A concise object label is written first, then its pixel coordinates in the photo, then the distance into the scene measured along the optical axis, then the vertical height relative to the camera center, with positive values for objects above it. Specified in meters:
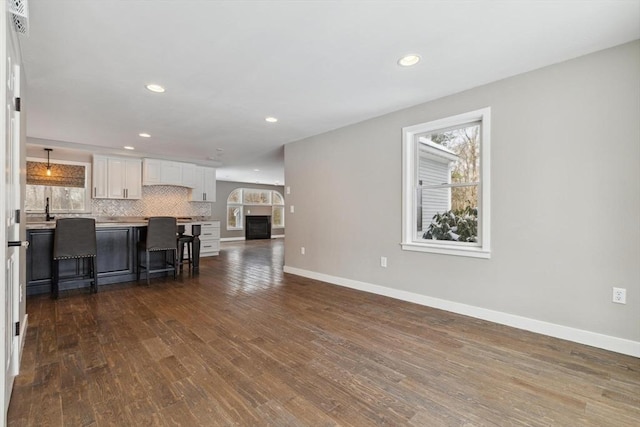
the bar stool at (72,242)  3.85 -0.39
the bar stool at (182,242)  5.34 -0.52
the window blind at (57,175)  6.05 +0.78
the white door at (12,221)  1.65 -0.05
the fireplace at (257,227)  12.19 -0.56
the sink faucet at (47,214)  6.02 -0.03
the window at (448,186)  3.16 +0.33
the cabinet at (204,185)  7.82 +0.73
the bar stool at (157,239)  4.55 -0.40
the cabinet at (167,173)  6.89 +0.95
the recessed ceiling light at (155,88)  3.15 +1.33
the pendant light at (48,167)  6.20 +0.93
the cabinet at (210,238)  7.73 -0.66
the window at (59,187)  6.04 +0.53
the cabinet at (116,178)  6.38 +0.77
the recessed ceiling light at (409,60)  2.55 +1.33
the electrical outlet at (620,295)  2.37 -0.64
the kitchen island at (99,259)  3.99 -0.68
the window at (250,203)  11.83 +0.42
